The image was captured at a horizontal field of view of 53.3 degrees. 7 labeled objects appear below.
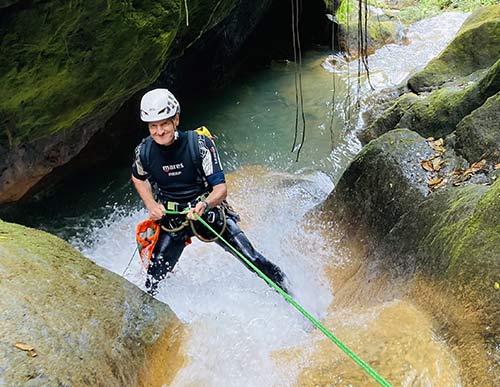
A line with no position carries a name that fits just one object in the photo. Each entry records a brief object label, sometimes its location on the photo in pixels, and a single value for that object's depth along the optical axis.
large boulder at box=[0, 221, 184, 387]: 2.78
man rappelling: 4.27
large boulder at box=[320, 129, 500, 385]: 3.21
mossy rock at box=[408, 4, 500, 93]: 9.13
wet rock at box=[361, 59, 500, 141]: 6.32
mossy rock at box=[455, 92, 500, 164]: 5.27
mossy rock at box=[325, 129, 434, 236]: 5.30
